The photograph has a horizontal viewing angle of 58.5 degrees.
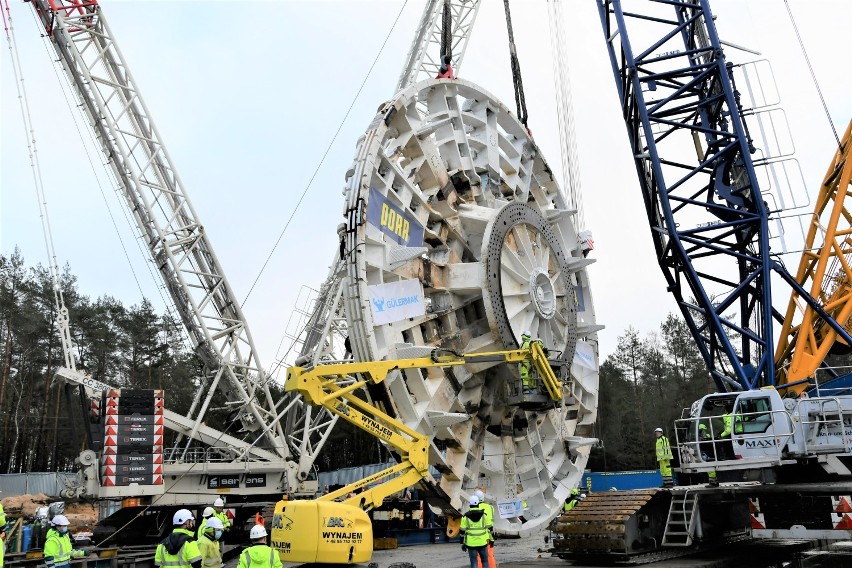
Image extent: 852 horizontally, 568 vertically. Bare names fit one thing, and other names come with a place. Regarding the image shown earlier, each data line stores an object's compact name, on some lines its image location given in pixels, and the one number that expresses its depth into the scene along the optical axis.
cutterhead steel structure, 12.63
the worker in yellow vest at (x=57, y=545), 9.97
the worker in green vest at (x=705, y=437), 12.11
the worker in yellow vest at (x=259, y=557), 7.02
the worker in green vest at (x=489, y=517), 10.35
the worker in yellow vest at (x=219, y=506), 14.78
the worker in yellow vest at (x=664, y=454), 17.94
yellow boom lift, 9.66
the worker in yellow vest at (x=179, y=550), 8.17
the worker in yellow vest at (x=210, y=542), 8.85
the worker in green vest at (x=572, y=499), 16.20
